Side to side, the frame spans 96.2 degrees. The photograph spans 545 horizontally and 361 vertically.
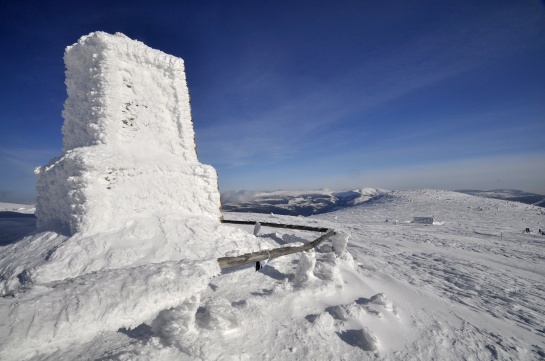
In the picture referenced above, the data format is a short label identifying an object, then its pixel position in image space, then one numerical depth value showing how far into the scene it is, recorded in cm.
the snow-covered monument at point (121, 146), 575
